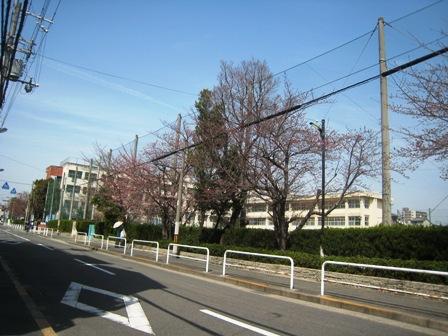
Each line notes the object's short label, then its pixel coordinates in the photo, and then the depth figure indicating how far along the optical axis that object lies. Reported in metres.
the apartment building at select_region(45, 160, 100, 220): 61.50
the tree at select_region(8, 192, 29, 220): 123.35
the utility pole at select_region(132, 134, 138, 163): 33.91
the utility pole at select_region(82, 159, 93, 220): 44.06
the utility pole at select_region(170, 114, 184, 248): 24.56
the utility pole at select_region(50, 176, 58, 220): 70.34
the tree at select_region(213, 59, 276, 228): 22.83
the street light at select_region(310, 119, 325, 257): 20.80
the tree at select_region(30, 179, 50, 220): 92.56
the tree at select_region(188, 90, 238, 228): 25.38
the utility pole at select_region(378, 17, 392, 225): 15.98
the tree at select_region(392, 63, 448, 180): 11.66
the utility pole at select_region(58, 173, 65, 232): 56.53
